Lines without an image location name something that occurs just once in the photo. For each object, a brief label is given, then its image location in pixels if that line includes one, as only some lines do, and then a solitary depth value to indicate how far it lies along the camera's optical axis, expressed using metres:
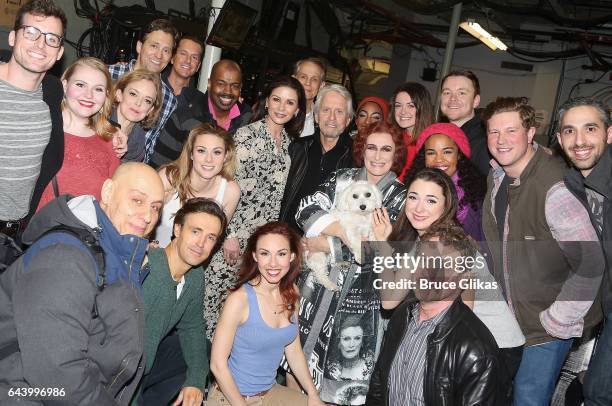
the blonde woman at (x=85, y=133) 3.24
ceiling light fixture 11.49
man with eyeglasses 2.88
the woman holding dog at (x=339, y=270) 3.54
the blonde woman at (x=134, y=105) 4.02
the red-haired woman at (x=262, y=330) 3.30
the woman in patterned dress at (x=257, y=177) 4.21
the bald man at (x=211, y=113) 4.59
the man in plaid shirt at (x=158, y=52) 4.88
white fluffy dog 3.57
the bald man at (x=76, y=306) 1.98
